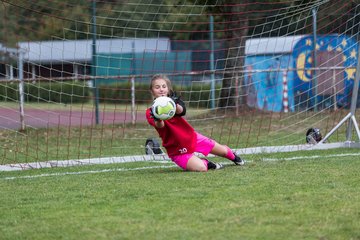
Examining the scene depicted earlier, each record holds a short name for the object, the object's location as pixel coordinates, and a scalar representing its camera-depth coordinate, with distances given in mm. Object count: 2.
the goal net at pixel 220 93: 22297
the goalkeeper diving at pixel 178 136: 16250
